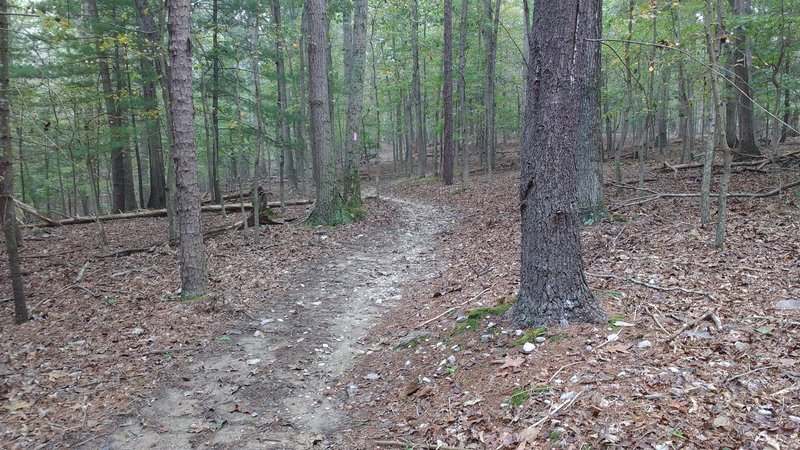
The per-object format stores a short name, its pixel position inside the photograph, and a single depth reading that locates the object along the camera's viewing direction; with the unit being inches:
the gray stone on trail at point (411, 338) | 217.3
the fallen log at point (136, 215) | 563.2
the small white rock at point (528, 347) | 162.4
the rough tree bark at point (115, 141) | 543.2
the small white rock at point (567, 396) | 133.6
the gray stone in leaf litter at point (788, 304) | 171.6
